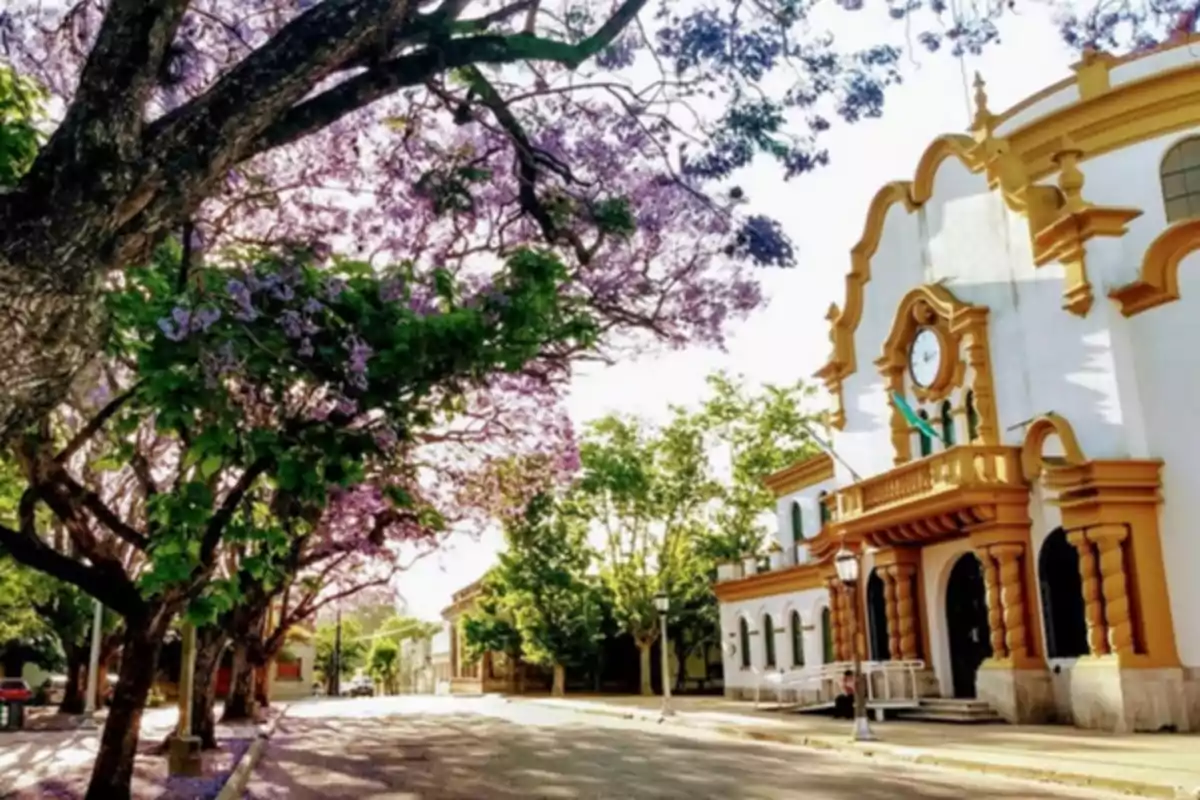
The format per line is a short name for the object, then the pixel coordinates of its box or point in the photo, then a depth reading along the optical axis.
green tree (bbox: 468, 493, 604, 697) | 43.25
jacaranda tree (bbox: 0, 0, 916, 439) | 4.86
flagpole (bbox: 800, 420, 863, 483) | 25.78
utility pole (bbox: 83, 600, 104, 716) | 25.65
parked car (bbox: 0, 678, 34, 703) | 26.78
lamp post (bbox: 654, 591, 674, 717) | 28.02
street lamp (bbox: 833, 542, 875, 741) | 17.75
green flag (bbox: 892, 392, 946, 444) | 23.31
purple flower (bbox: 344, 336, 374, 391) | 7.59
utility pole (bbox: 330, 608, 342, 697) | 68.52
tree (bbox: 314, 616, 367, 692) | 85.31
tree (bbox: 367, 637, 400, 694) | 91.12
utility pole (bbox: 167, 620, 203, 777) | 13.68
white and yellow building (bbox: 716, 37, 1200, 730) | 18.33
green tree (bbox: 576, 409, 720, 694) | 40.78
